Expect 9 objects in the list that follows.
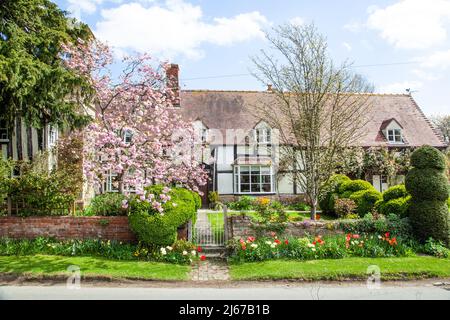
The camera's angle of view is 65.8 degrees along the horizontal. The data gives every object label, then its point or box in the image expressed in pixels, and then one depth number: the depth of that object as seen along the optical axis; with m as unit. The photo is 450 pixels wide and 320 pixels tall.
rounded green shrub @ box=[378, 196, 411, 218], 12.61
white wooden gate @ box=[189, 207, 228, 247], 11.66
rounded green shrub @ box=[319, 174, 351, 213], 19.08
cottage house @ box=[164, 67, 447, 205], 24.70
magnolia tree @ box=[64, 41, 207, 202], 11.66
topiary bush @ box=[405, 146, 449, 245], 11.24
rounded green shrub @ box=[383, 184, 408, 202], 13.90
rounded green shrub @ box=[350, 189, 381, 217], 16.38
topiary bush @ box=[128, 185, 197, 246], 10.27
